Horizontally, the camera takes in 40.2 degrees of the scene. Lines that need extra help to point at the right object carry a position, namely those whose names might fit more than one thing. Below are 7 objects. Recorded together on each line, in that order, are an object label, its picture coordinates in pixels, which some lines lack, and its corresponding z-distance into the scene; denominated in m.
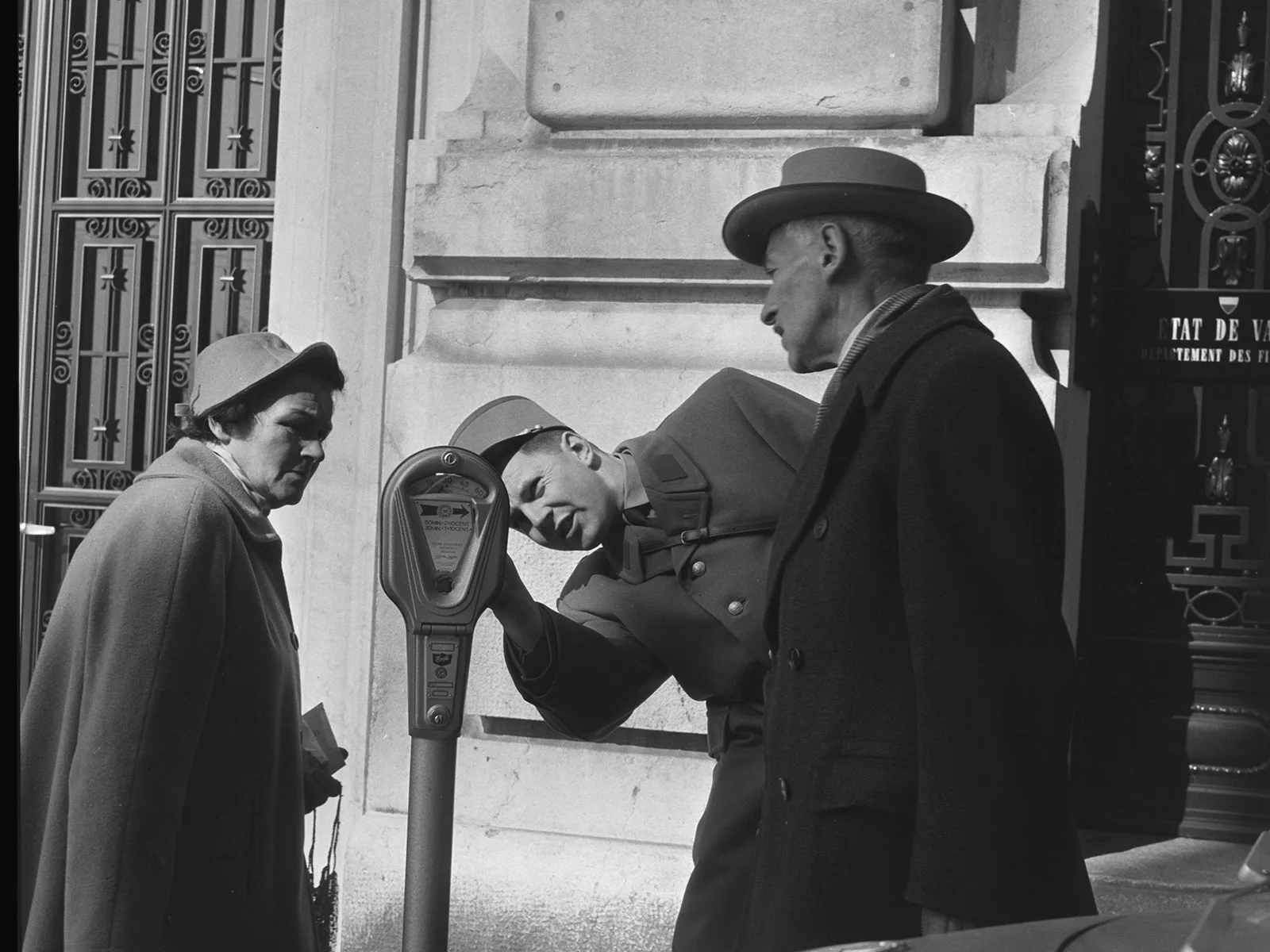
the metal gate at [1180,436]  4.88
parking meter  2.66
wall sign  4.87
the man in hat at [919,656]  2.33
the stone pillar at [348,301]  5.19
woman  3.20
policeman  3.06
